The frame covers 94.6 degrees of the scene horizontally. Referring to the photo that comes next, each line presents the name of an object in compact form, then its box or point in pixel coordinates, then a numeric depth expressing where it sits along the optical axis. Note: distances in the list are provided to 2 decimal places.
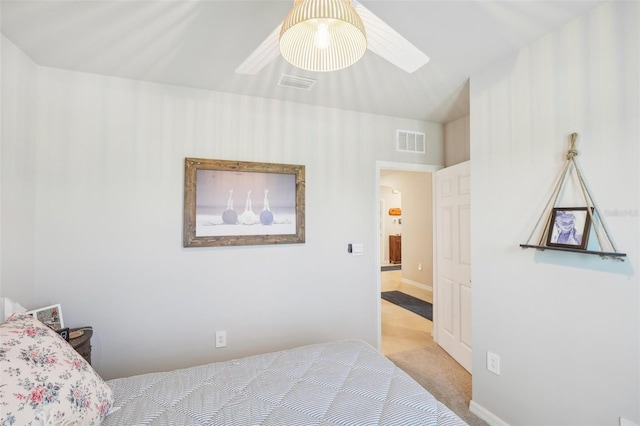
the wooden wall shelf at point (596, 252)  1.41
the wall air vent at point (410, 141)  3.16
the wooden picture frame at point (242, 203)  2.38
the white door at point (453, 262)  2.85
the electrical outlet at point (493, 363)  2.01
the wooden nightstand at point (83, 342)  1.78
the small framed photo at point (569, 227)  1.54
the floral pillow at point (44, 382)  0.89
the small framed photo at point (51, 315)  1.88
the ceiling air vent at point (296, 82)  2.24
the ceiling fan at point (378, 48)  1.48
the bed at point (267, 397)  1.11
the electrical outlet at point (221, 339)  2.44
